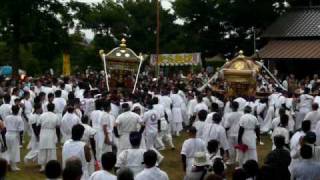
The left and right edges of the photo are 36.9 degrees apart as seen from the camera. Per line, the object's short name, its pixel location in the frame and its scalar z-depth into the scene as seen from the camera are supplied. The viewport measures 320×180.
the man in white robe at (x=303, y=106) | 13.79
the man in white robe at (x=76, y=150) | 7.98
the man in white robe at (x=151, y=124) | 11.74
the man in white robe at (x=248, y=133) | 10.67
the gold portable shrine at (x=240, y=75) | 13.47
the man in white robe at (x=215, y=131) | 10.17
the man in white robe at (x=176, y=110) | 15.30
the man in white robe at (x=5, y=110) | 11.74
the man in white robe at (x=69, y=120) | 10.79
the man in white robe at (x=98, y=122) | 10.65
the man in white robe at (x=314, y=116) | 11.17
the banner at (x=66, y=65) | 25.15
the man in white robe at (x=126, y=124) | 10.31
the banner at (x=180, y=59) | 26.86
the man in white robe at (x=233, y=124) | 11.28
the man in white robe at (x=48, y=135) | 10.75
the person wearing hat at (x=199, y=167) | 6.73
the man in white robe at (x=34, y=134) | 11.28
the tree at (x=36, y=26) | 23.15
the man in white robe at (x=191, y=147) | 8.77
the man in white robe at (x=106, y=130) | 10.53
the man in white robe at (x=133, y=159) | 7.71
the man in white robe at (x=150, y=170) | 6.50
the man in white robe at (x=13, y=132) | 10.83
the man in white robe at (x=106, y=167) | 6.31
